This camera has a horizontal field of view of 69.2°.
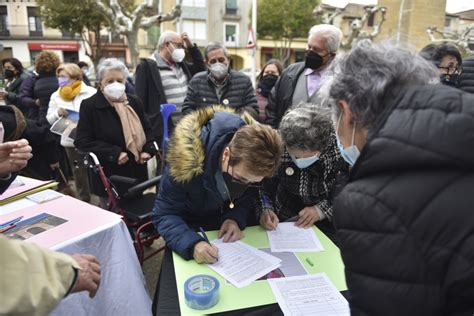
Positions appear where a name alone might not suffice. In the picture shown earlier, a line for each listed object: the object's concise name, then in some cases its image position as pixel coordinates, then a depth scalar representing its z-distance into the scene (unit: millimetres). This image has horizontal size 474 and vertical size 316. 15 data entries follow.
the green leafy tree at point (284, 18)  25641
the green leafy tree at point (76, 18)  10781
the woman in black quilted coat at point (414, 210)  771
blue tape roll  1244
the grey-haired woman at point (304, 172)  1903
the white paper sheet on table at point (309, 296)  1251
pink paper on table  1603
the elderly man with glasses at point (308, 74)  2891
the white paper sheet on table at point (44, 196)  2051
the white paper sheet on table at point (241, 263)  1437
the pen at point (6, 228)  1666
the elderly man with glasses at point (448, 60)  3004
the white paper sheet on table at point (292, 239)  1690
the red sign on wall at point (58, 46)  16681
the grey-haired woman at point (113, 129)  2873
